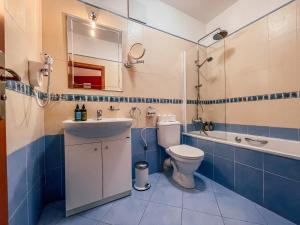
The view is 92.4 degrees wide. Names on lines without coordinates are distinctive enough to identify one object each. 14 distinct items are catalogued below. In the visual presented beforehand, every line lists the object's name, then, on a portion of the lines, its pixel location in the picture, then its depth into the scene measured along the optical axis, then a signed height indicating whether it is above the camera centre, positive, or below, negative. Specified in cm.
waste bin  168 -78
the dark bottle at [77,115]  141 -4
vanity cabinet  126 -57
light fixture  160 +107
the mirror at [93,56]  154 +65
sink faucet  155 -3
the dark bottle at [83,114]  142 -3
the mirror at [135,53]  184 +74
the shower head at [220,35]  234 +125
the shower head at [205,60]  258 +91
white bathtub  148 -38
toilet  160 -49
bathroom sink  119 -15
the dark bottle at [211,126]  256 -28
